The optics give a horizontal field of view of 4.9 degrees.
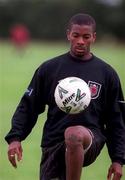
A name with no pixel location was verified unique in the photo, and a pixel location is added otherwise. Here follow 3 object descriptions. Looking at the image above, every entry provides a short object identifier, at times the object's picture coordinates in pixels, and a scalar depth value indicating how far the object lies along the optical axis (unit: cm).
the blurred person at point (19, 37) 9098
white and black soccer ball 1281
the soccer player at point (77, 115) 1318
